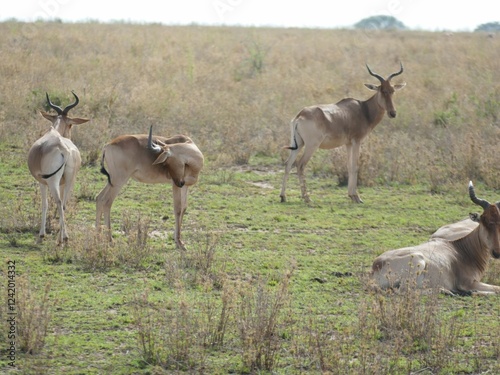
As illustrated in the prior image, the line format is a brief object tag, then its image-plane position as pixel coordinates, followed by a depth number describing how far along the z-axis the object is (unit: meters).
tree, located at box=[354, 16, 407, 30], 160.71
